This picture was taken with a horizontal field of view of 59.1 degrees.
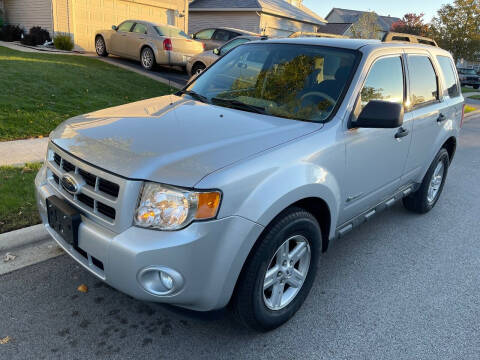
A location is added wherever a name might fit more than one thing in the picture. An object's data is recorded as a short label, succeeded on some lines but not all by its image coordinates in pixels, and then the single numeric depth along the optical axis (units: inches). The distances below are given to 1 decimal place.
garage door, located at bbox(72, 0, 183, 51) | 653.3
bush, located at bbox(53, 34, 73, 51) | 614.6
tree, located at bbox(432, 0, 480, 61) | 1202.0
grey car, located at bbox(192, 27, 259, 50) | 604.7
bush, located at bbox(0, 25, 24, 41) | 675.4
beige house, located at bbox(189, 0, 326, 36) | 986.1
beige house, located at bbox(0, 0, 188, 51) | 643.5
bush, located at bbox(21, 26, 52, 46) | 641.0
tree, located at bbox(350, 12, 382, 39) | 910.4
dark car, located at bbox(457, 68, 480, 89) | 1309.3
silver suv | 87.0
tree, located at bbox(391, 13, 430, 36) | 1559.2
